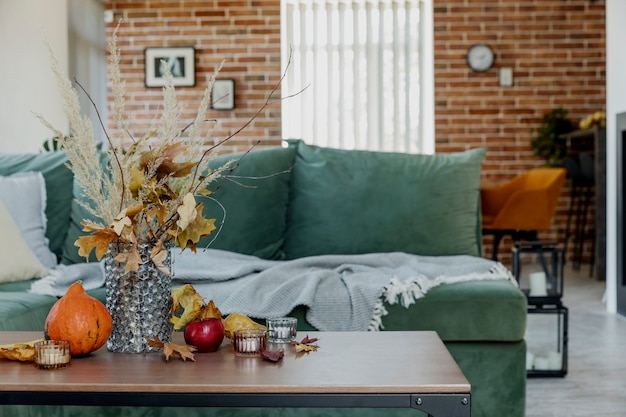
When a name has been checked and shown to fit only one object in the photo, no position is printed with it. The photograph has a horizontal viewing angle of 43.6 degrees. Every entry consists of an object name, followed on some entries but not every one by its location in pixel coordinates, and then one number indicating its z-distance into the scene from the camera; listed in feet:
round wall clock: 23.45
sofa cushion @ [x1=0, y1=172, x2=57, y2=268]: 9.45
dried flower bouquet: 4.82
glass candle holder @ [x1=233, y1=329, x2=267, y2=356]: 4.86
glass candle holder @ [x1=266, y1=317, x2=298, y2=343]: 5.36
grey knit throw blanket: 7.59
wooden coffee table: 4.01
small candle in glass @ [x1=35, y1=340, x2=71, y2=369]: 4.47
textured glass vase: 4.98
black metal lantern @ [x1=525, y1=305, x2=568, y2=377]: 10.09
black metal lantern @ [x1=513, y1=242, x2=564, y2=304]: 10.15
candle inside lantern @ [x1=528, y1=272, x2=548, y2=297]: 10.23
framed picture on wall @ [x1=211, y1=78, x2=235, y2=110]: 23.20
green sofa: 9.57
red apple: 4.92
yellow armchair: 17.88
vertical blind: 23.90
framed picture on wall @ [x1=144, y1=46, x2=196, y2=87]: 23.36
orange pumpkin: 4.70
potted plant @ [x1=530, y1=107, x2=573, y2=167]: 23.06
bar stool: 21.40
